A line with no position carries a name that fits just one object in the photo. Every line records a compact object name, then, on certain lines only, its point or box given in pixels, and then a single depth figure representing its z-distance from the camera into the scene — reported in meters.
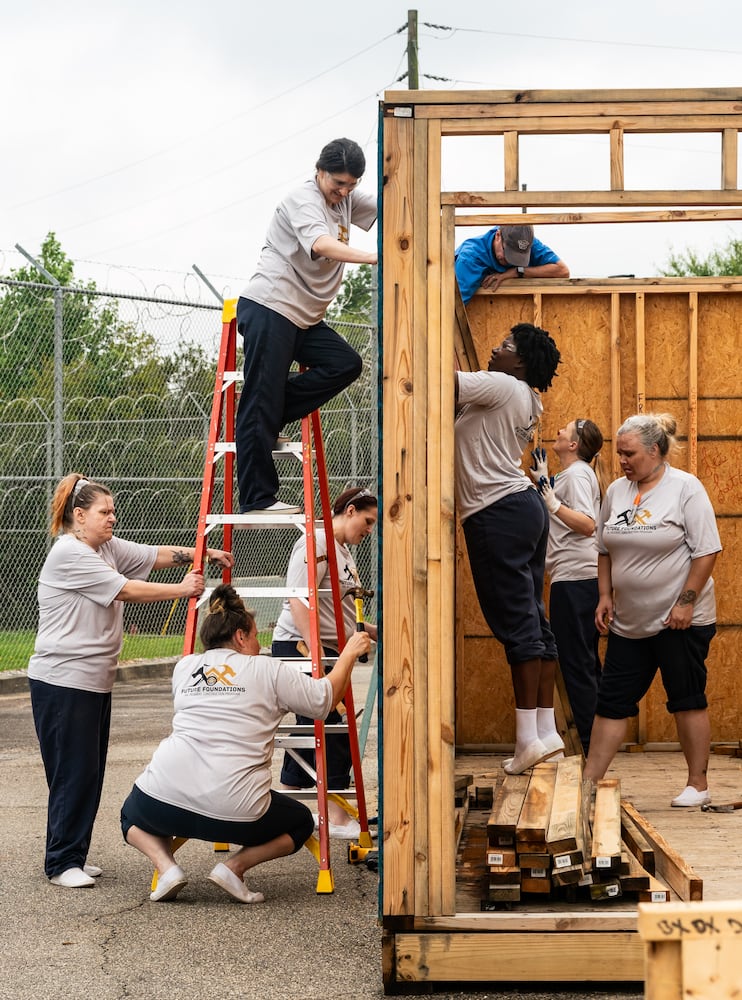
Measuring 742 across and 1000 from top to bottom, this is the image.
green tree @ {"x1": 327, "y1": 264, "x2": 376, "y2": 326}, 51.83
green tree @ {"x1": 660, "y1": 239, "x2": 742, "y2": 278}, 44.41
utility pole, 25.94
